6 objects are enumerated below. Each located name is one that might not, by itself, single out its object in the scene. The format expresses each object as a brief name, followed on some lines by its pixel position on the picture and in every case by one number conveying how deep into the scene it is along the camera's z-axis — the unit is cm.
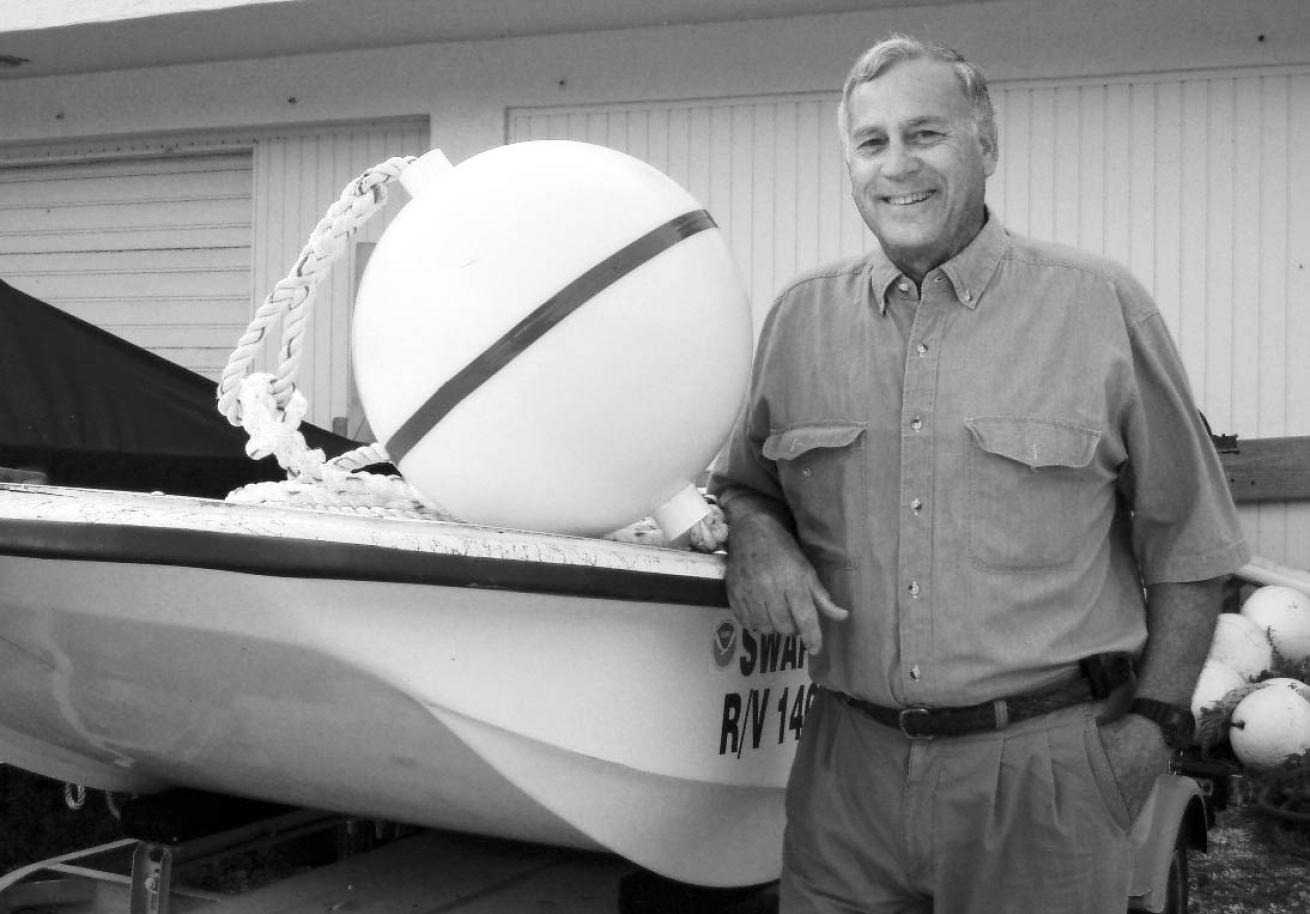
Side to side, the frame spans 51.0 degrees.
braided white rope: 209
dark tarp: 354
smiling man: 196
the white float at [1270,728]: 427
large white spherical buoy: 185
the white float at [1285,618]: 491
